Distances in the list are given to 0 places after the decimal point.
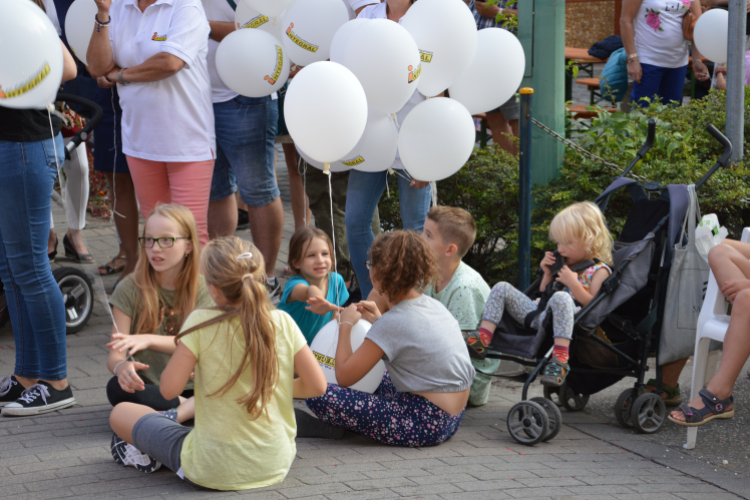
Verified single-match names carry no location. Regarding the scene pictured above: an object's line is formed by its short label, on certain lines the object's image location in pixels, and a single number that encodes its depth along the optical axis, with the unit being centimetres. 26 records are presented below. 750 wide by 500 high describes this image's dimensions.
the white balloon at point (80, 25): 966
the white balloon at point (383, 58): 796
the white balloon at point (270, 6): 951
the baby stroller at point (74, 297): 1009
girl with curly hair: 705
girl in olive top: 730
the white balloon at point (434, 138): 860
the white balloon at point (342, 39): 827
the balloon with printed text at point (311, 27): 908
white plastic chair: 764
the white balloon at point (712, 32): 1437
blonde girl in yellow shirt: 598
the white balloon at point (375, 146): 877
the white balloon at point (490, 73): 912
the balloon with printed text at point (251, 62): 933
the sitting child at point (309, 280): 828
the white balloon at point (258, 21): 985
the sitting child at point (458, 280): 845
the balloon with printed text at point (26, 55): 647
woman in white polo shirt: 906
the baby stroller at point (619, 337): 771
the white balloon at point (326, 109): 764
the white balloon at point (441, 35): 845
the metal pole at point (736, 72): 1081
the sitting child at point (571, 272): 798
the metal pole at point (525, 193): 1015
